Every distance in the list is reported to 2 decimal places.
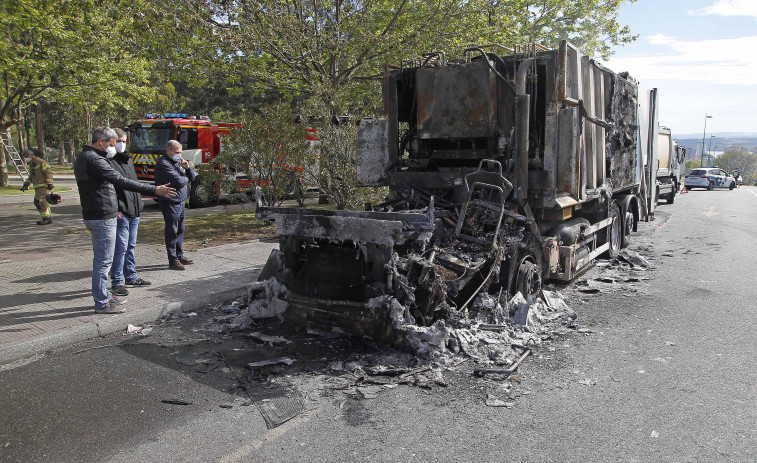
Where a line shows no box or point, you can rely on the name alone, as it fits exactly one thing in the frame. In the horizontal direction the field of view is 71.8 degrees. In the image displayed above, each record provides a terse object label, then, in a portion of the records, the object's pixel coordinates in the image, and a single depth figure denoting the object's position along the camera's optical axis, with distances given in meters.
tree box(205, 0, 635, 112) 10.54
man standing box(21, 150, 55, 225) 11.35
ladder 25.00
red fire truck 16.08
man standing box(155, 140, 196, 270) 7.57
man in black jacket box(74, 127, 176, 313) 5.68
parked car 33.97
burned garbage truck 4.73
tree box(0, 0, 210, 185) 10.83
